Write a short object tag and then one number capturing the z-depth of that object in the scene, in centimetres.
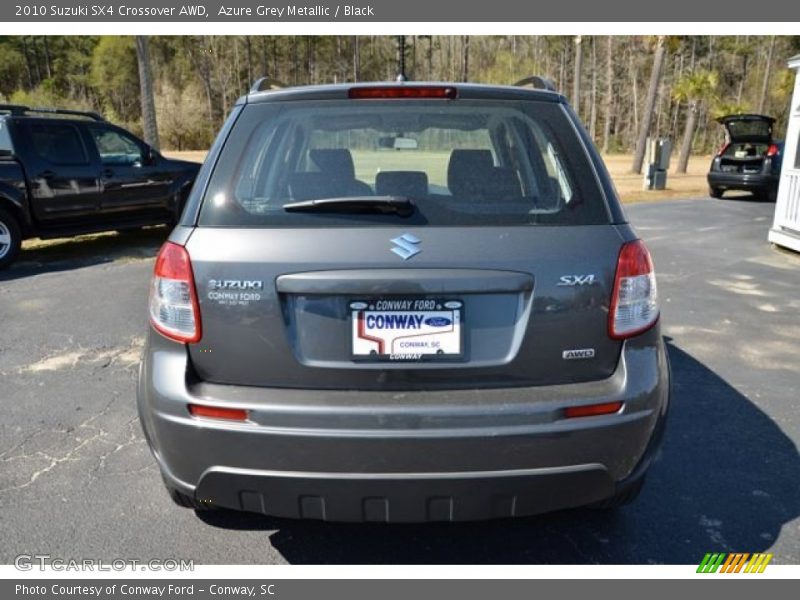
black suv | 789
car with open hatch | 1576
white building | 926
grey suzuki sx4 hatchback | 199
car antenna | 304
